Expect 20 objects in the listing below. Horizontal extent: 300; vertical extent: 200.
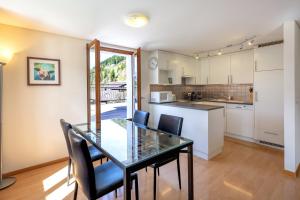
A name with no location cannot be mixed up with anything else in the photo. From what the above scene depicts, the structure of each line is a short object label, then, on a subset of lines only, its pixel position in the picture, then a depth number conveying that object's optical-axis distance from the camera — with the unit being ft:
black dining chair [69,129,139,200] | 3.99
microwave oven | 12.57
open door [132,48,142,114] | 11.03
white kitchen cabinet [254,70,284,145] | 10.23
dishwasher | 11.68
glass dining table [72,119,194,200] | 3.89
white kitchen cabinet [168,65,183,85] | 13.83
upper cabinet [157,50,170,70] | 12.62
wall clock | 12.71
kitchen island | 9.12
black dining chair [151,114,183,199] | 6.46
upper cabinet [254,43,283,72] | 10.25
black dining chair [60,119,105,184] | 5.58
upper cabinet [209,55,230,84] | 13.83
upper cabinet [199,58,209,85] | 15.36
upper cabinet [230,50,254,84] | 12.36
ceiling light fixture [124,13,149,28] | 6.55
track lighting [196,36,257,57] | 10.00
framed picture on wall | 8.16
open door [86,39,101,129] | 8.62
